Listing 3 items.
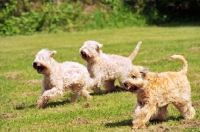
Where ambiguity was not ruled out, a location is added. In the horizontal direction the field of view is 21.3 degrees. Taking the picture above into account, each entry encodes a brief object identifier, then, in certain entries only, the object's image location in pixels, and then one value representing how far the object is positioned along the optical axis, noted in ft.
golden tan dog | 26.84
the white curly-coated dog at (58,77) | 35.04
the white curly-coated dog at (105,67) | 39.86
